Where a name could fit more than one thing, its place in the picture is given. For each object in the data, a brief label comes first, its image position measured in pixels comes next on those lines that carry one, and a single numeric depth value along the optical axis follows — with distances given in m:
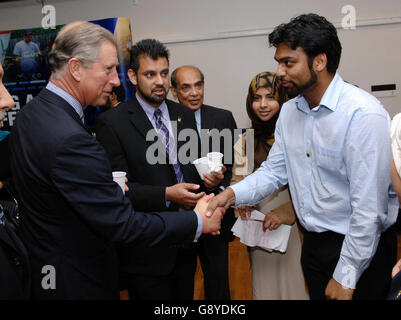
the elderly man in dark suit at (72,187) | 1.33
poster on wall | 5.32
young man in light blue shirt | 1.49
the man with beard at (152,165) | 2.08
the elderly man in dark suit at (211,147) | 2.38
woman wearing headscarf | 2.38
